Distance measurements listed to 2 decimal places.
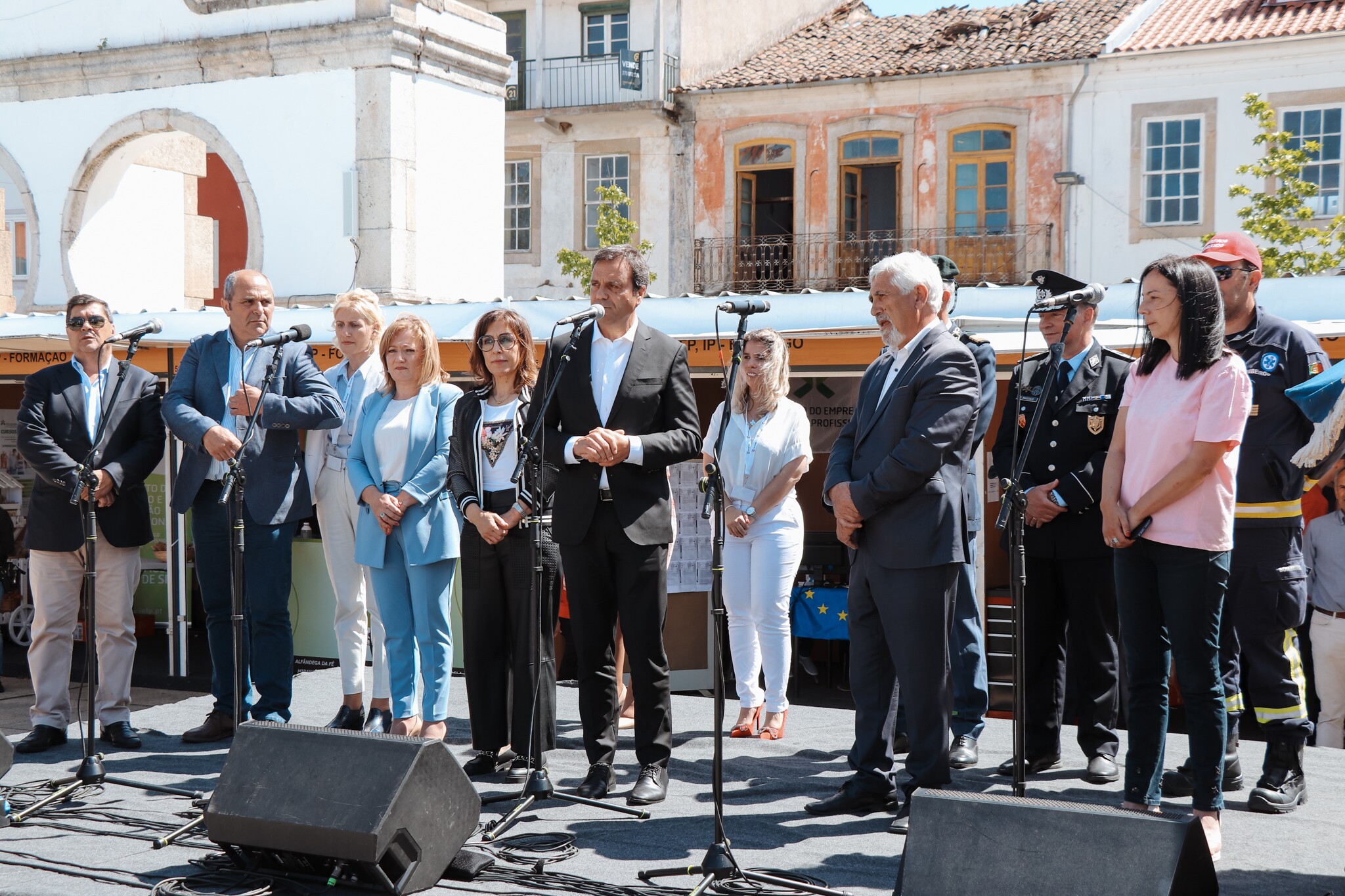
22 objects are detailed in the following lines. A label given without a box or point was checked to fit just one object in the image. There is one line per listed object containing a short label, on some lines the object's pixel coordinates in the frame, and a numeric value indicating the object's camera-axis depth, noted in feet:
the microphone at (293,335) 16.62
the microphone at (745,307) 13.97
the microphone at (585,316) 14.73
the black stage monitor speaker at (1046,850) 9.81
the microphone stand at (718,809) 12.26
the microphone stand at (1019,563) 12.66
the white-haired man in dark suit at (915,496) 13.91
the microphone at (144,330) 16.75
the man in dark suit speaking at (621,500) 15.42
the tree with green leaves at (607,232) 68.49
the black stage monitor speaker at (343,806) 11.78
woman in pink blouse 12.68
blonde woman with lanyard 19.75
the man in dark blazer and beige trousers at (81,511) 18.67
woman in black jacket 16.66
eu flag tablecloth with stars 28.14
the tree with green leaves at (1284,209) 53.72
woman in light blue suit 17.51
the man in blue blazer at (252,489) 18.56
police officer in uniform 16.01
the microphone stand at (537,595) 14.73
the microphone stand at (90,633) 15.96
